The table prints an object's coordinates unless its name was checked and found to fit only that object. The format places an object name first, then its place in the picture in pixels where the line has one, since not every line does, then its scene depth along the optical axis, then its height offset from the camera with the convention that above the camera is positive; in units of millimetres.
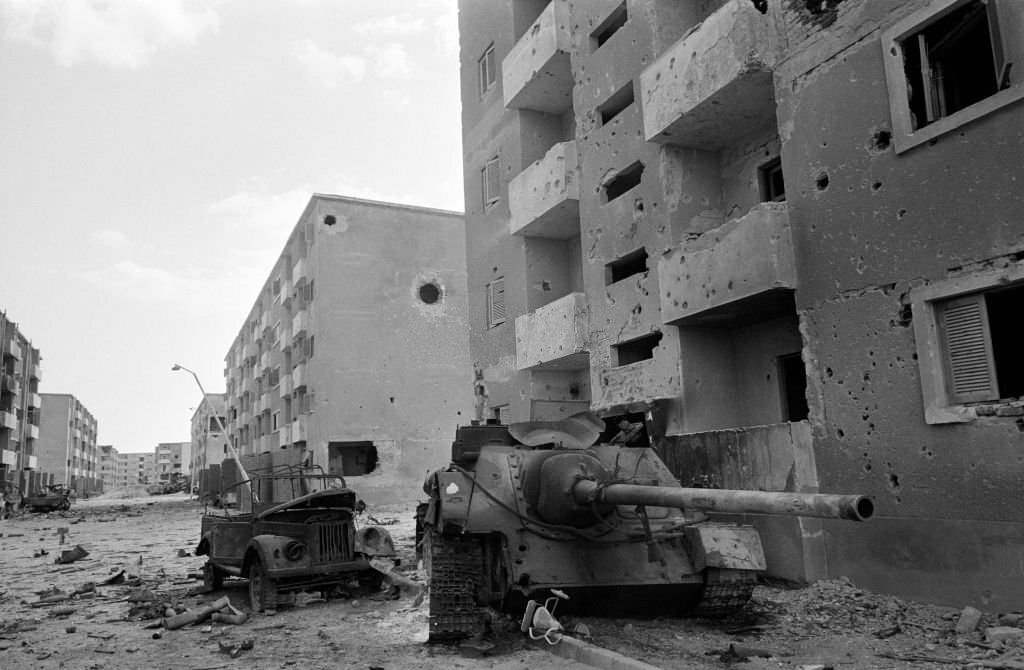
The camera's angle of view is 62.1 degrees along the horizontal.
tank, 8336 -798
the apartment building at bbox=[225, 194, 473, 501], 37250 +6052
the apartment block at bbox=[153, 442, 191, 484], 130975 +5627
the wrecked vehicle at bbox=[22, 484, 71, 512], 48322 -417
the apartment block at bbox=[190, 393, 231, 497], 90938 +5239
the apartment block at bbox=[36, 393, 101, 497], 89438 +5778
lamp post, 30678 +4143
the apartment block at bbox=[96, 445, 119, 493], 173025 +5300
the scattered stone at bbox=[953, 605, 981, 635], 8234 -1651
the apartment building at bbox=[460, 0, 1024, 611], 9055 +2706
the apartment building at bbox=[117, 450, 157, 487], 192662 +2504
